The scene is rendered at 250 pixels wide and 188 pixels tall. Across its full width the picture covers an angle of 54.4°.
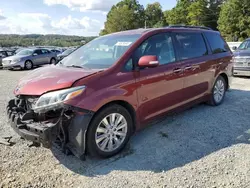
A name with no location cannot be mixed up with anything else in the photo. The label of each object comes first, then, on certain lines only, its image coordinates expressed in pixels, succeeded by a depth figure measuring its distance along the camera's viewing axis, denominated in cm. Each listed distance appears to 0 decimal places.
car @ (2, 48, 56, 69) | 1557
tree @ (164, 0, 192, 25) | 5400
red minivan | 290
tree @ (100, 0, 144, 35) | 6506
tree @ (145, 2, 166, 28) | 7481
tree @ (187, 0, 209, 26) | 4956
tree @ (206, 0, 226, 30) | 5275
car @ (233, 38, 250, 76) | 869
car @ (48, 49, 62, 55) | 1900
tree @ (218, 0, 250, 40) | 3897
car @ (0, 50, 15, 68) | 1804
